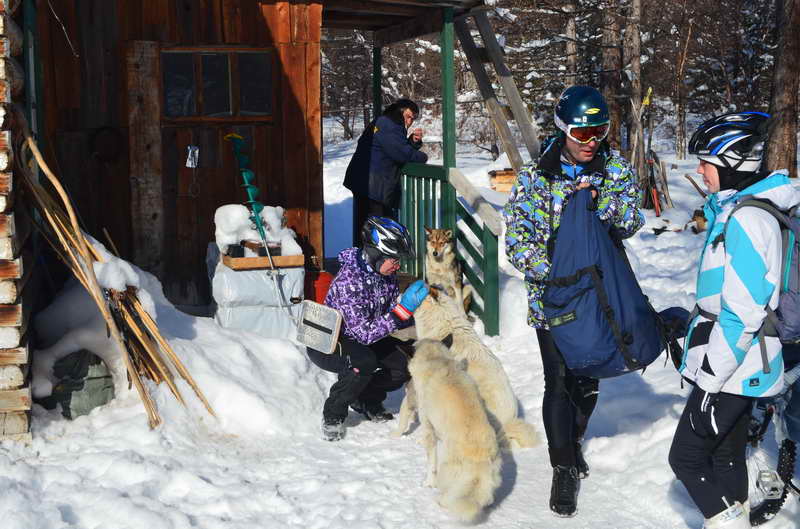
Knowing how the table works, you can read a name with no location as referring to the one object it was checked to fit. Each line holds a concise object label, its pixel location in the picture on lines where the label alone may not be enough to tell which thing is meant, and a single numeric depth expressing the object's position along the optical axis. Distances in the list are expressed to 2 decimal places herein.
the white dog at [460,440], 3.78
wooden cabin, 6.71
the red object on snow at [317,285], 7.34
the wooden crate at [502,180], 14.80
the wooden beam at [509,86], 8.22
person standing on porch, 8.45
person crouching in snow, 5.04
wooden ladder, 8.27
